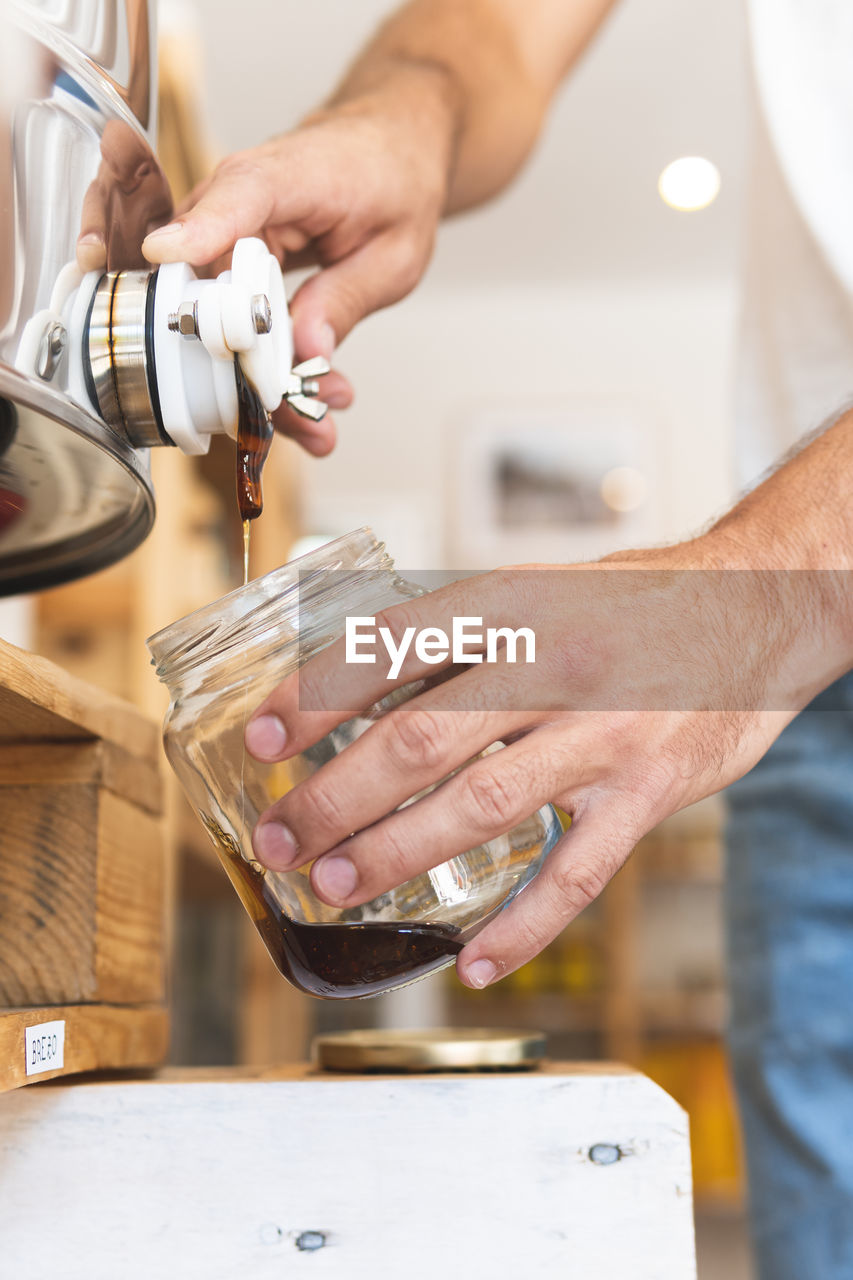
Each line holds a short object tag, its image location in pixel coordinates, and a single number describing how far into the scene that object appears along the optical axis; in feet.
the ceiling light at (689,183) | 10.32
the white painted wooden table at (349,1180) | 1.38
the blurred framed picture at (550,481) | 11.69
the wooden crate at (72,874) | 1.56
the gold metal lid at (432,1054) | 1.51
